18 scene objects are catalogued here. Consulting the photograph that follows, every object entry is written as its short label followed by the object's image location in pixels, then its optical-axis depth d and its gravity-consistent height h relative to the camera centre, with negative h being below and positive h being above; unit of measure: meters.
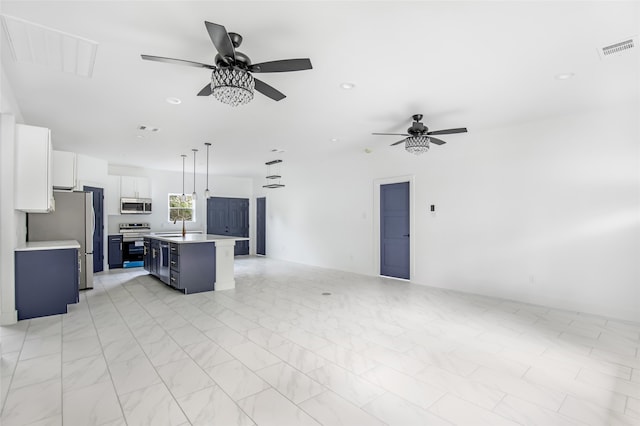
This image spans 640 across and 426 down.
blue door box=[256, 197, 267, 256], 10.25 -0.34
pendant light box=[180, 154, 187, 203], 9.42 +0.56
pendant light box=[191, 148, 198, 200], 6.58 +1.35
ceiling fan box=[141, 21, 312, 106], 2.20 +1.10
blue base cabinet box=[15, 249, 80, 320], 3.84 -0.84
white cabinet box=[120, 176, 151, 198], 8.07 +0.79
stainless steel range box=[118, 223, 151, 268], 7.84 -0.74
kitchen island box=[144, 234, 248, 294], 5.23 -0.83
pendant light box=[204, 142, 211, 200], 6.78 +0.49
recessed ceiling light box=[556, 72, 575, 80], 3.15 +1.44
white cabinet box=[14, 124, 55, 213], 3.71 +0.59
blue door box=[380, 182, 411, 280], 6.26 -0.32
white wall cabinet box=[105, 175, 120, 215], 7.83 +0.57
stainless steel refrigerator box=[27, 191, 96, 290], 5.05 -0.13
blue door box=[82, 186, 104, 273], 7.19 -0.29
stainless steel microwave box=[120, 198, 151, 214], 7.98 +0.29
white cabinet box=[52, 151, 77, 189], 5.11 +0.78
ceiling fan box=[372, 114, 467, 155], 4.23 +1.11
